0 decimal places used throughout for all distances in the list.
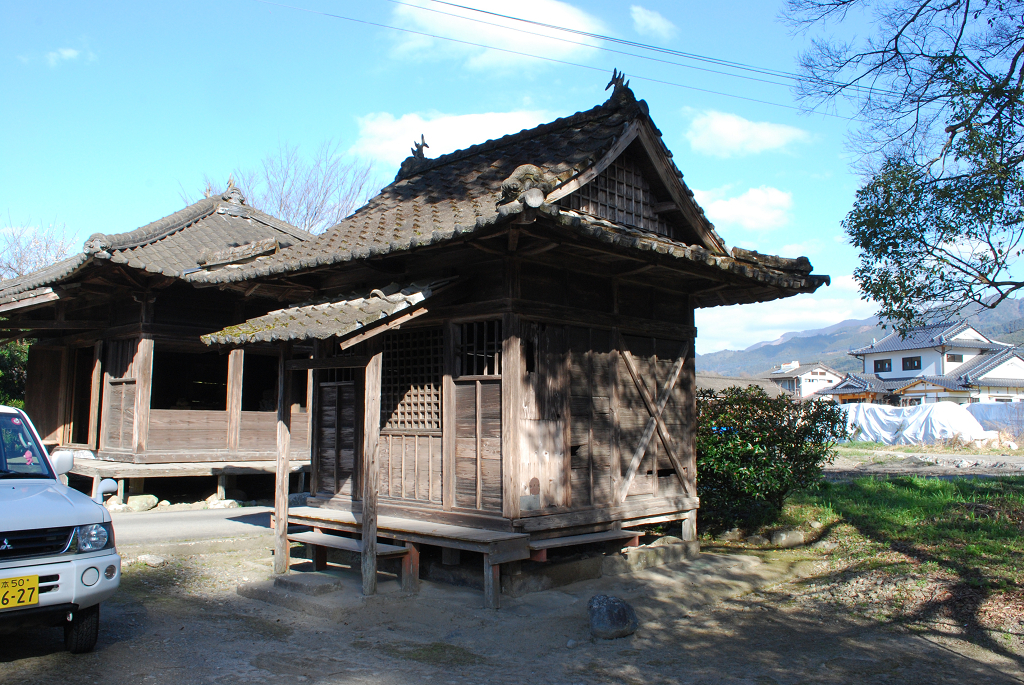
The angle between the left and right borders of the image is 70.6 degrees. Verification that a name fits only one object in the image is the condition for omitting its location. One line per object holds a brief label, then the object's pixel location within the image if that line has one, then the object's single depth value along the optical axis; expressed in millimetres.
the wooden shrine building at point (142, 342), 13867
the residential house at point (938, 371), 49619
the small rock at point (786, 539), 10594
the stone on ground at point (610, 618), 6398
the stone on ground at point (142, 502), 13617
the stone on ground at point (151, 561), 9211
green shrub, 10547
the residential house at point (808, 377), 83750
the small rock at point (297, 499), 14327
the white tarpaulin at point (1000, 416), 31016
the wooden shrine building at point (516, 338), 7488
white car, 4953
